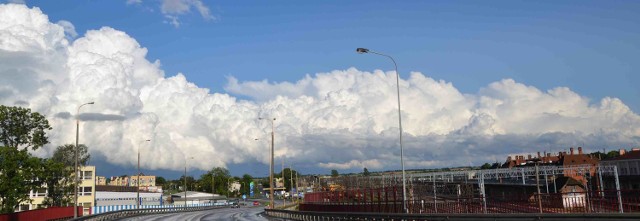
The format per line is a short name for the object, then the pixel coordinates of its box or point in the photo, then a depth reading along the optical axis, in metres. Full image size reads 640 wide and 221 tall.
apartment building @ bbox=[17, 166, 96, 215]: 103.95
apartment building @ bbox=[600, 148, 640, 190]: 110.44
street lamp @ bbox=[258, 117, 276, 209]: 67.47
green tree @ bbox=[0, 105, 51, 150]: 75.06
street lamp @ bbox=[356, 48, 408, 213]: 32.88
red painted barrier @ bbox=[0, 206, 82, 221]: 46.50
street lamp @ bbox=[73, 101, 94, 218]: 43.13
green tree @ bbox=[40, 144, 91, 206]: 98.14
